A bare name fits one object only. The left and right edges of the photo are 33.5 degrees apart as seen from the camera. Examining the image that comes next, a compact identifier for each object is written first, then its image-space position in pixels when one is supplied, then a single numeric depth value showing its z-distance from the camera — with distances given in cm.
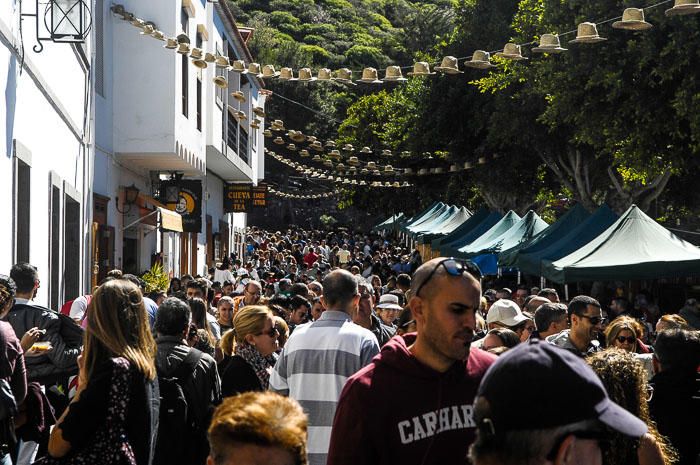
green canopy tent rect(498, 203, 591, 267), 1928
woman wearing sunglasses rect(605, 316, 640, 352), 855
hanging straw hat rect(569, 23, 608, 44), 1558
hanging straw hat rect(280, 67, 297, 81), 1898
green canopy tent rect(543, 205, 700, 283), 1546
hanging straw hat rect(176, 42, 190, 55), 1825
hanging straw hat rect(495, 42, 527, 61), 1692
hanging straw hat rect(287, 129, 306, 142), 2546
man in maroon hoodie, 409
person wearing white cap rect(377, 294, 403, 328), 1261
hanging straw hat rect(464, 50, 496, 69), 1714
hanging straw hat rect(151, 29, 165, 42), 1869
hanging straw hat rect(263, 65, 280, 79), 1891
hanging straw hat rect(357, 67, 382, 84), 1861
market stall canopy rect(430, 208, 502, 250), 2814
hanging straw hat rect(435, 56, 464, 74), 1783
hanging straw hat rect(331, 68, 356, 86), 1865
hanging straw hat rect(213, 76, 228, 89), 2138
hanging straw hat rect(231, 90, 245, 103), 2297
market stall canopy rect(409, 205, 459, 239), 3728
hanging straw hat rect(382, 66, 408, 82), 1823
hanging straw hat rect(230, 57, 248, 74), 1900
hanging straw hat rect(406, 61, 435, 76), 1816
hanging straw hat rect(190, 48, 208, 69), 1861
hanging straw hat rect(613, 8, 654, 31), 1480
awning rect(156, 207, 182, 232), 2291
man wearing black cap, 238
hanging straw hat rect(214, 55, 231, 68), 1911
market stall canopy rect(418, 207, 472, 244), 3512
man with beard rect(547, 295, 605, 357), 843
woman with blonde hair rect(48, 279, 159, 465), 493
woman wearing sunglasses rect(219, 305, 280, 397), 734
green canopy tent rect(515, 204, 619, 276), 1758
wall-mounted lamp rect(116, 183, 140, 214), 2300
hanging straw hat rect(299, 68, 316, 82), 1866
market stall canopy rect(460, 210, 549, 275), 2344
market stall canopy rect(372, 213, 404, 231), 5734
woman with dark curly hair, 456
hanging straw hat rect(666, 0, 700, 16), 1424
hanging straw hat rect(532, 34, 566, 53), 1623
